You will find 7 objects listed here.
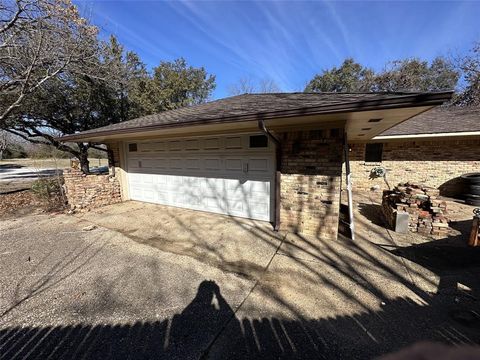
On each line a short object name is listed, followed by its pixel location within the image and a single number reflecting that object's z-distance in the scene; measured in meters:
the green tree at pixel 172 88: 14.19
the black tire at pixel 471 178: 7.27
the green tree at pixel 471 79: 13.56
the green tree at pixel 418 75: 17.47
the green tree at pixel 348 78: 19.42
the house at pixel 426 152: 7.79
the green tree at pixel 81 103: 9.11
